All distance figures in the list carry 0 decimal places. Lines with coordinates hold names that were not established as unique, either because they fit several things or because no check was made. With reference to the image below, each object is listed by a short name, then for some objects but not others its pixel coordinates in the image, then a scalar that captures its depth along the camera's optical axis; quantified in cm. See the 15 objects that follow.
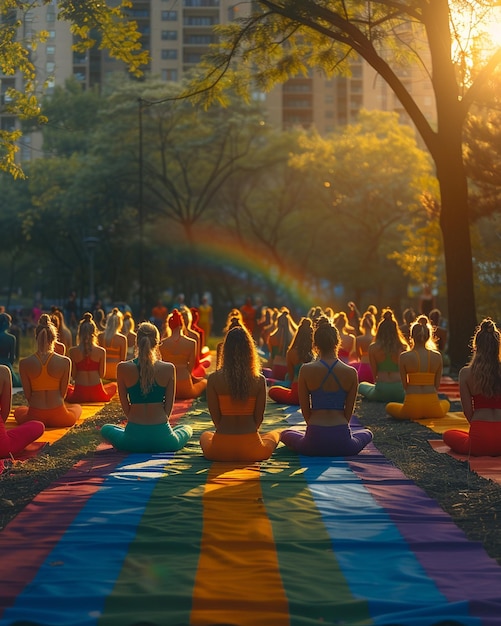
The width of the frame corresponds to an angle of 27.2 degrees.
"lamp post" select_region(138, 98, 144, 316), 4988
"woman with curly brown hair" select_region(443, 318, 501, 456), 1045
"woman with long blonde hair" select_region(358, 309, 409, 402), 1652
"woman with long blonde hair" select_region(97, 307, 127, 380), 1989
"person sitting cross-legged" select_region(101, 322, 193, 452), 1096
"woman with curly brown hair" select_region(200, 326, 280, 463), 1016
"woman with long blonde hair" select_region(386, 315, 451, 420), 1409
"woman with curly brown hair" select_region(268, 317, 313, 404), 1545
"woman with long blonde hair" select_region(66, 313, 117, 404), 1634
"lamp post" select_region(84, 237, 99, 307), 4829
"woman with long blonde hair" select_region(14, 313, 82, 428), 1305
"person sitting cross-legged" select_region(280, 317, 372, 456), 1066
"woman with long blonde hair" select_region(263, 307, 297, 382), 1978
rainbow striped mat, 559
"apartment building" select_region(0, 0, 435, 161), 11238
